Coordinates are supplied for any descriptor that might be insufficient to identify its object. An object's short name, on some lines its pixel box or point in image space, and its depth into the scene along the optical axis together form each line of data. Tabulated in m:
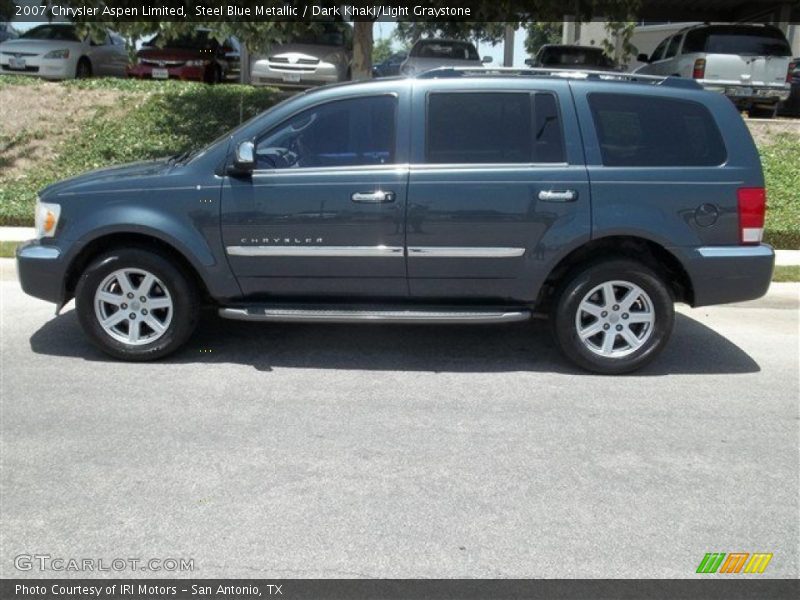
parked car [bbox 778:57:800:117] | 20.50
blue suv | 5.72
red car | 17.75
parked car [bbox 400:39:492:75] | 19.88
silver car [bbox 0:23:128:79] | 16.58
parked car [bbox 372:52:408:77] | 25.01
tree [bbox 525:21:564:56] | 45.25
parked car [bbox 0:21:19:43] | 28.51
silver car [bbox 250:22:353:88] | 16.31
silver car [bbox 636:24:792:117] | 16.20
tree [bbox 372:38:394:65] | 83.15
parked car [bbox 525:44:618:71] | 19.53
